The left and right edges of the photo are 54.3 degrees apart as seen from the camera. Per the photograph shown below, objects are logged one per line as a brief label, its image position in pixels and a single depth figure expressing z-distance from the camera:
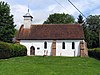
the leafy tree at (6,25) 24.84
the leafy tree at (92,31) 30.25
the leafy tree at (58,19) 34.13
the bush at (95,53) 18.50
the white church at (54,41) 21.55
